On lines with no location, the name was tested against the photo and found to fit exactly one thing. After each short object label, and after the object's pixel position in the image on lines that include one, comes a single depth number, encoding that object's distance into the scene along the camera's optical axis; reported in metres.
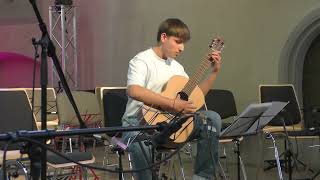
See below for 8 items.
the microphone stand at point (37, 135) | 3.65
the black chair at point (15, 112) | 7.83
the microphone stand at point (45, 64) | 5.03
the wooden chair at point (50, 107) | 12.17
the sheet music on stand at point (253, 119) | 7.66
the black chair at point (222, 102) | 12.52
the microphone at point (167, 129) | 4.61
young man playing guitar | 6.87
